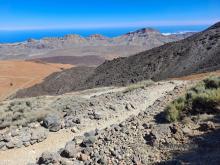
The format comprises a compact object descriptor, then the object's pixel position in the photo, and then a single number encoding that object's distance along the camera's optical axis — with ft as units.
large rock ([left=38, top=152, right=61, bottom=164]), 12.84
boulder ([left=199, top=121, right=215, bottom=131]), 12.43
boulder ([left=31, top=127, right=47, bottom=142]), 16.73
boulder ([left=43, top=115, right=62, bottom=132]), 17.78
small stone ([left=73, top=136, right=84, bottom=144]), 14.90
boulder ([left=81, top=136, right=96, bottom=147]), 13.67
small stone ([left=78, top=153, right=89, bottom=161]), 12.63
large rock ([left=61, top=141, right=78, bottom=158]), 13.06
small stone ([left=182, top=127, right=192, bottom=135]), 12.29
